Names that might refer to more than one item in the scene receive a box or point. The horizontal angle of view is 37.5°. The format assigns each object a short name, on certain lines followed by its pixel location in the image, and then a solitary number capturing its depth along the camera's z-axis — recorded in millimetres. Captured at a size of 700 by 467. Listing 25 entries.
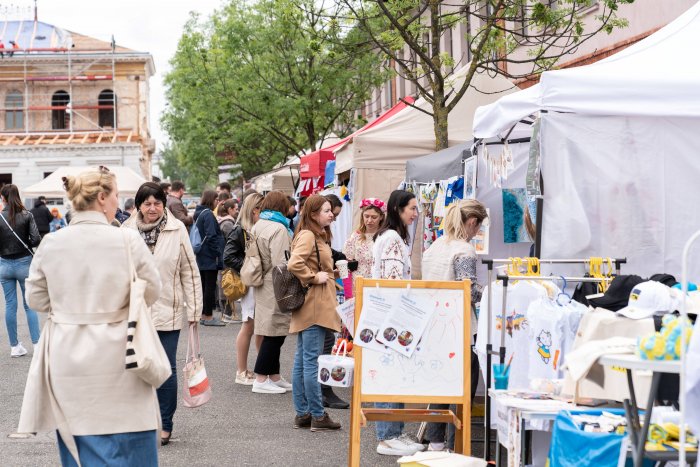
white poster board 6250
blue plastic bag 4328
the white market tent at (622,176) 7234
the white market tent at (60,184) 23750
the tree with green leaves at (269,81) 26625
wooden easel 6227
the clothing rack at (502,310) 6070
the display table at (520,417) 4984
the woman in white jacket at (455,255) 7199
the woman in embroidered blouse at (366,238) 8844
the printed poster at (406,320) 6266
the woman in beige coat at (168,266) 7113
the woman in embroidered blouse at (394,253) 7359
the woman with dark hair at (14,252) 12039
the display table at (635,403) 3797
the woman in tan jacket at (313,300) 7938
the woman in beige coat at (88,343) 5012
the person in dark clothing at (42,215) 20984
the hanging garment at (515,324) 6324
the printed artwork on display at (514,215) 9539
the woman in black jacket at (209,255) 15562
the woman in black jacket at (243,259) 10203
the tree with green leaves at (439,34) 12414
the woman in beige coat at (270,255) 9258
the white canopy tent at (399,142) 12516
